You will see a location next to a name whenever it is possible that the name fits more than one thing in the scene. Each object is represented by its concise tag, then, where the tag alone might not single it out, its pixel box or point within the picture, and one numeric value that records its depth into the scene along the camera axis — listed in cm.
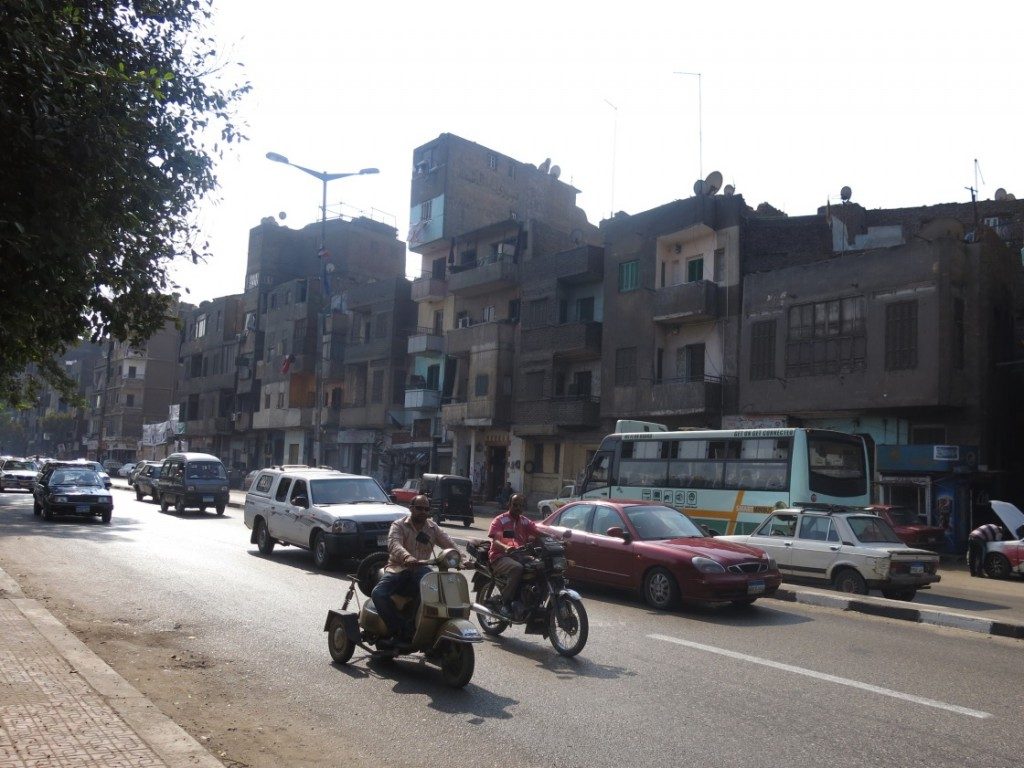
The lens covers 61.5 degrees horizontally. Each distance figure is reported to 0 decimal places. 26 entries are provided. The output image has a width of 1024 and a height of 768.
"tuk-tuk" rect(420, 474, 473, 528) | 3105
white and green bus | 1888
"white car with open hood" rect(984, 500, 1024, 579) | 1977
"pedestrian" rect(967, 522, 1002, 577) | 2027
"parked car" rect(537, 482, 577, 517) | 2205
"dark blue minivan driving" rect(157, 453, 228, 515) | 2972
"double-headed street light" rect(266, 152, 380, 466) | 3491
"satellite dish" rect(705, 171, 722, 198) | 3688
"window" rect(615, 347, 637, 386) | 3747
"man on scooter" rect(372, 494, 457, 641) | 769
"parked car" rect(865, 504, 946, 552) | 2083
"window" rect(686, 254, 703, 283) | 3628
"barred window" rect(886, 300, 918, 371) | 2670
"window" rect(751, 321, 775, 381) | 3117
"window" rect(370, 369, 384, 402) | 5325
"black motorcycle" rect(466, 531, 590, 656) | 870
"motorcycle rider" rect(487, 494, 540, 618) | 928
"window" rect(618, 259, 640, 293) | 3818
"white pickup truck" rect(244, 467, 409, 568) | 1499
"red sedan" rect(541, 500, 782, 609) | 1148
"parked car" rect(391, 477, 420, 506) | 3369
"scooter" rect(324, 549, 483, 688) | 728
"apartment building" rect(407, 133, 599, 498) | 4447
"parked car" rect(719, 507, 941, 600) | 1390
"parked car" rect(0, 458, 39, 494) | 4141
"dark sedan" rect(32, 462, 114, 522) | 2441
